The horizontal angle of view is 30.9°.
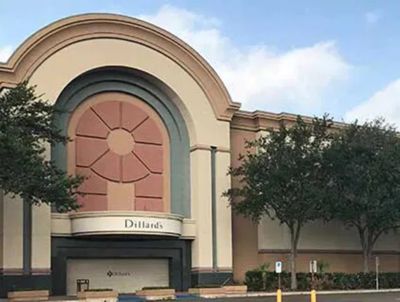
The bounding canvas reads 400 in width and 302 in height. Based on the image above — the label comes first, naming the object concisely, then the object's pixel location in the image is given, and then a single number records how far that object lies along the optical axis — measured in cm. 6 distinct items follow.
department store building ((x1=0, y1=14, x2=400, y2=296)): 3994
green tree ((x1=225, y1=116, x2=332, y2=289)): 4353
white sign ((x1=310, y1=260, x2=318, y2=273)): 4223
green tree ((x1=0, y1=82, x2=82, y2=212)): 3269
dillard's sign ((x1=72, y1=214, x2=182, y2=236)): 3975
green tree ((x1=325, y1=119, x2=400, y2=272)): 4497
